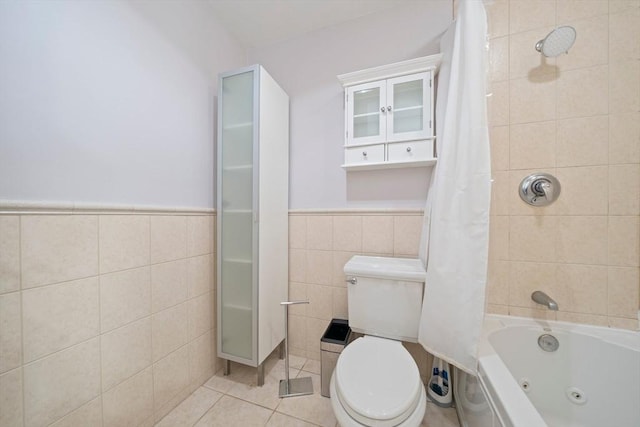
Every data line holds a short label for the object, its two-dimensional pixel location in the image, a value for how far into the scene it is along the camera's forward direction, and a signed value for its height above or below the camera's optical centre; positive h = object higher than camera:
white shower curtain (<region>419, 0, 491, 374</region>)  0.98 +0.00
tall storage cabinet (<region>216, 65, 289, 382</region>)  1.38 -0.02
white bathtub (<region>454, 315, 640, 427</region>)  0.97 -0.75
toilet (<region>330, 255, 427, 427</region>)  0.81 -0.66
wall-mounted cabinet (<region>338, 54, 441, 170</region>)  1.32 +0.60
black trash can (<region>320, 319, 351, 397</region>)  1.34 -0.86
